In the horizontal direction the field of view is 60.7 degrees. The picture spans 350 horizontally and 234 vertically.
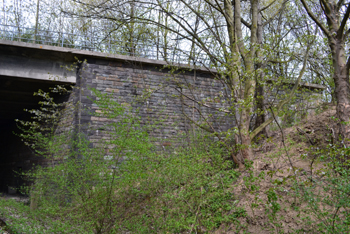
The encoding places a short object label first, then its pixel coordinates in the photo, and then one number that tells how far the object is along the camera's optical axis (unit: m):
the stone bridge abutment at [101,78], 8.63
